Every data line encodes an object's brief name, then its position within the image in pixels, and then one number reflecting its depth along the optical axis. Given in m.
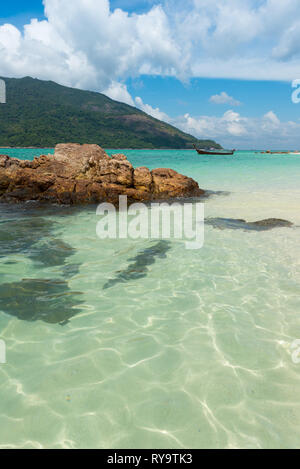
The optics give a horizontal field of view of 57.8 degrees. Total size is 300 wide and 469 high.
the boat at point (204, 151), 57.75
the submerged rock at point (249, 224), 9.45
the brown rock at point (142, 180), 14.88
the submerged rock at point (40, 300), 4.32
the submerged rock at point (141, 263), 5.65
